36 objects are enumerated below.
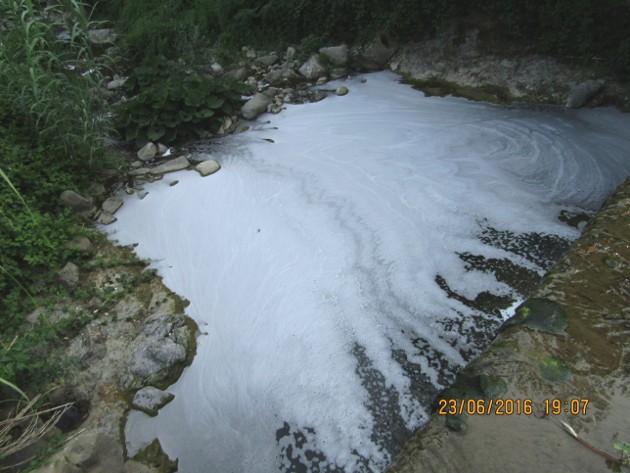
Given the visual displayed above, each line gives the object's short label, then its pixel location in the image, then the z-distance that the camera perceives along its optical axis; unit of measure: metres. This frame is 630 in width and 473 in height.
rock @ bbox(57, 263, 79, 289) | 2.49
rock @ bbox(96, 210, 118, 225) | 2.97
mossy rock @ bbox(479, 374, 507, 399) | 1.51
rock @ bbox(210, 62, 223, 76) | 4.96
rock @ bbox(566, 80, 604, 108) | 3.57
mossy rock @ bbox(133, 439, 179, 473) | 1.82
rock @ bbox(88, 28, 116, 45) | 5.74
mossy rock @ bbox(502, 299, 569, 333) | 1.67
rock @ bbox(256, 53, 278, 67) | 4.96
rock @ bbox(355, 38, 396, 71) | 4.59
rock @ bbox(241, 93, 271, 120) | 4.05
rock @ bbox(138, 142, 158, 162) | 3.57
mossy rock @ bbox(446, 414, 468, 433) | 1.44
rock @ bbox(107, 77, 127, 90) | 4.59
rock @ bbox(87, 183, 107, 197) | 3.11
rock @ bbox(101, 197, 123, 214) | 3.06
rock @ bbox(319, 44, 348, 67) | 4.59
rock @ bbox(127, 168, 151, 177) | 3.36
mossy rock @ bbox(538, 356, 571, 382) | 1.51
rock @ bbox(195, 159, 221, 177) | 3.38
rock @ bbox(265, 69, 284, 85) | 4.64
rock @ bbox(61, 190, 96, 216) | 2.89
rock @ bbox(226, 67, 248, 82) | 4.73
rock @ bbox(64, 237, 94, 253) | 2.65
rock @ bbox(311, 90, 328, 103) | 4.27
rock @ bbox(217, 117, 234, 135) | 3.93
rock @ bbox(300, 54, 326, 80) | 4.58
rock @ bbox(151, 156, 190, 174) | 3.41
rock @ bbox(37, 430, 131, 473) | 1.55
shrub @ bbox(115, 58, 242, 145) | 3.67
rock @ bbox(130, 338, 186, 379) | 2.12
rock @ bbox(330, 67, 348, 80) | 4.57
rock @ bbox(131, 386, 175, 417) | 2.00
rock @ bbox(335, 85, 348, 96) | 4.30
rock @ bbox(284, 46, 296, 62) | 4.90
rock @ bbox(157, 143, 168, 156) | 3.67
